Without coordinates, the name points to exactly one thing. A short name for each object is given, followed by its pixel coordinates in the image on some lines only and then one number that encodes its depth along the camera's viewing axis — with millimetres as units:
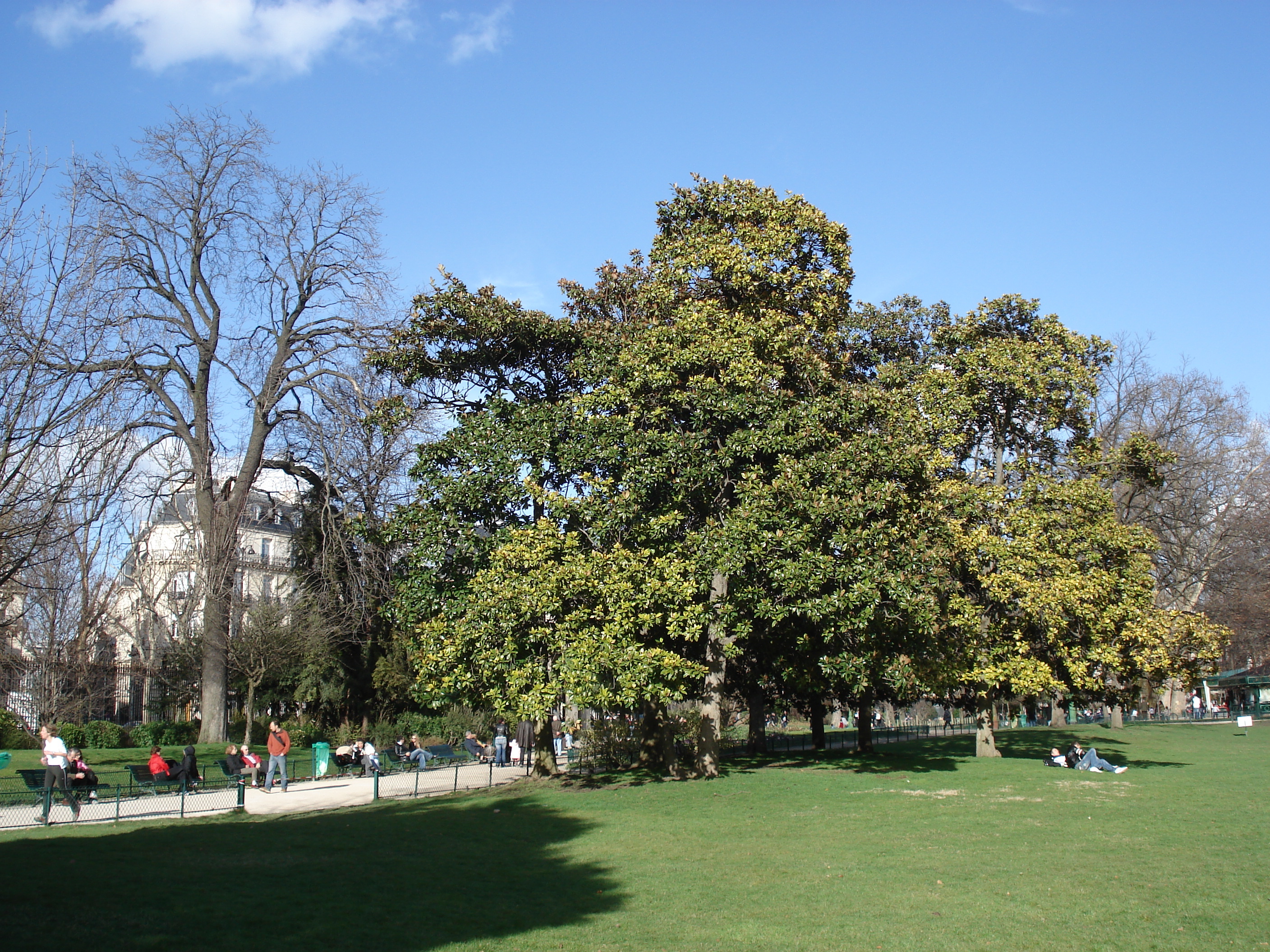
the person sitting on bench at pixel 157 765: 19406
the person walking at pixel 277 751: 20734
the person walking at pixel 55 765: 15906
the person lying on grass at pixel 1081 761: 23781
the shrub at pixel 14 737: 30359
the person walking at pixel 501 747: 28031
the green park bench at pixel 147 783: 18609
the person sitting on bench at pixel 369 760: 24406
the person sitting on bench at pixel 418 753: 25259
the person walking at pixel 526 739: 26641
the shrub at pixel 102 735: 31203
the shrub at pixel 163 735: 31359
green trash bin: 24359
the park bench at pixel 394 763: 25906
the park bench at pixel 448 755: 28156
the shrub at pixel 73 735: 29438
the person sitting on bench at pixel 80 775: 16969
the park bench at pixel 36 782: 17156
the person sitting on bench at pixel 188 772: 18812
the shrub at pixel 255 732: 34969
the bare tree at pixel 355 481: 22391
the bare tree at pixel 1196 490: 44500
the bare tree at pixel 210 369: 24703
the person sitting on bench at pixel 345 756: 26156
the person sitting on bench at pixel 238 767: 20609
